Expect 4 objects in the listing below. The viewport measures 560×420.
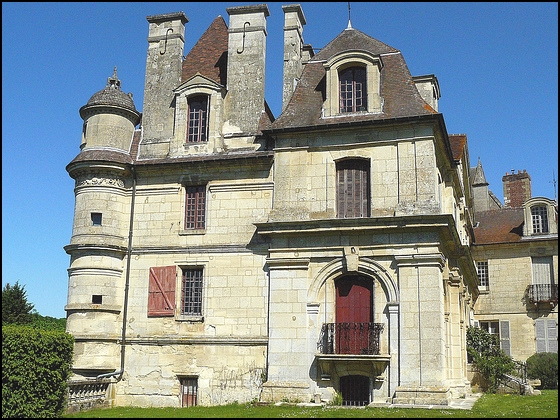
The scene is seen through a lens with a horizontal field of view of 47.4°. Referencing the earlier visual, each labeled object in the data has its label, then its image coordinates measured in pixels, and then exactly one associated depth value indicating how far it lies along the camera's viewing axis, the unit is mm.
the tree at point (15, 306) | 25703
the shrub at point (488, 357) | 23531
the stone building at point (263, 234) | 16594
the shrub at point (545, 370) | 26444
